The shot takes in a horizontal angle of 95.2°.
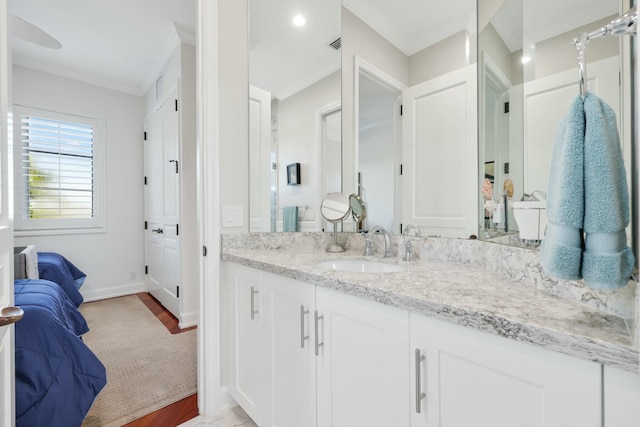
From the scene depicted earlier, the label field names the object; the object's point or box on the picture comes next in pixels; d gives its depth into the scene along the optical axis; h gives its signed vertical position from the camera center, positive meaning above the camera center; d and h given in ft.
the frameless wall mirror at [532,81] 2.07 +1.16
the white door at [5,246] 2.76 -0.32
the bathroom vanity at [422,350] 1.65 -1.07
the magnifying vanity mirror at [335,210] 5.37 +0.03
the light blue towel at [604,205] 1.57 +0.03
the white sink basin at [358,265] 4.34 -0.83
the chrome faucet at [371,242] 4.66 -0.50
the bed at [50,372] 3.98 -2.32
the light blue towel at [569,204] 1.66 +0.04
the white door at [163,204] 9.80 +0.34
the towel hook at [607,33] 1.63 +1.06
